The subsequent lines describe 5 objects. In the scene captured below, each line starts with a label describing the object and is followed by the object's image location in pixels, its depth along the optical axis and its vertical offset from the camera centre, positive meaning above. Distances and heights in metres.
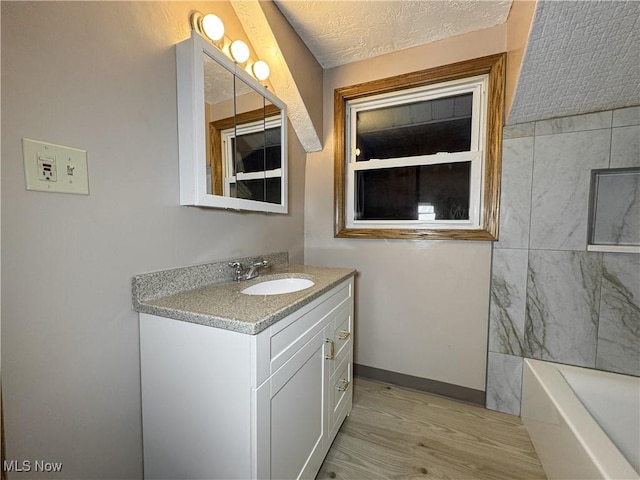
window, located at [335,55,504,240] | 1.57 +0.49
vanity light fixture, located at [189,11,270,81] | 1.11 +0.86
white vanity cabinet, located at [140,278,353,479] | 0.76 -0.58
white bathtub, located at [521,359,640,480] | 0.90 -0.85
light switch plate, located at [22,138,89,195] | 0.68 +0.16
